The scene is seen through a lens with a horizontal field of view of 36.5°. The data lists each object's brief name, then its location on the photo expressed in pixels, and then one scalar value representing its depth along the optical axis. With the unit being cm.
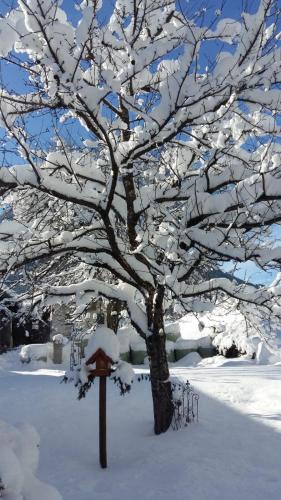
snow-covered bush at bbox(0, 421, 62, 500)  261
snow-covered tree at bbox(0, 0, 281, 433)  444
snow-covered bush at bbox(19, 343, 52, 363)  1734
